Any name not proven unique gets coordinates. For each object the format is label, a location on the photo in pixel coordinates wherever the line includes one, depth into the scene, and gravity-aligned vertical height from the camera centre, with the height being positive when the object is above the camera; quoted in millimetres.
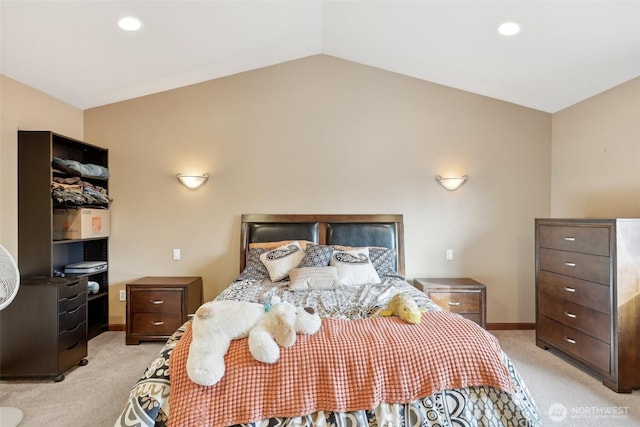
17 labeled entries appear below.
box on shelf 3124 -74
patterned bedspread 1400 -854
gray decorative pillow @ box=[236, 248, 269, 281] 3102 -506
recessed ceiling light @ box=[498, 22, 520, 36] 2477 +1405
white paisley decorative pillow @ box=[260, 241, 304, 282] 3031 -417
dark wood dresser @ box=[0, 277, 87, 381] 2523 -895
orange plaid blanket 1378 -706
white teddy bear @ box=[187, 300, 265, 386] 1373 -545
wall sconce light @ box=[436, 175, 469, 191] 3565 +355
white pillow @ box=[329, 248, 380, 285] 2855 -468
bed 1380 -759
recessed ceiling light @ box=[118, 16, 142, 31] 2439 +1435
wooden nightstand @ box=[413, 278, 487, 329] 3229 -815
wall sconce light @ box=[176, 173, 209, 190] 3523 +375
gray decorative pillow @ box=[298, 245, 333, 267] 3049 -389
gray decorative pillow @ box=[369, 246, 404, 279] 3180 -452
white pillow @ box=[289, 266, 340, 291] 2707 -528
